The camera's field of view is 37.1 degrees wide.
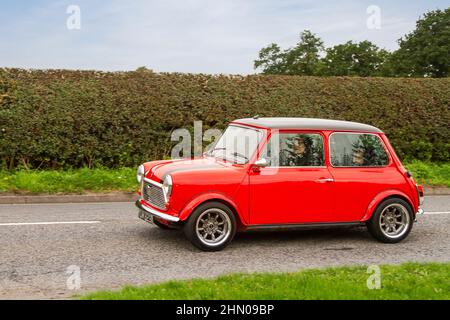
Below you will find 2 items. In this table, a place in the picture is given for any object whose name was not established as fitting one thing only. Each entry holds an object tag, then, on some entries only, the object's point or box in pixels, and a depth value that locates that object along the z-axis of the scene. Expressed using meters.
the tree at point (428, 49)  35.56
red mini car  8.30
